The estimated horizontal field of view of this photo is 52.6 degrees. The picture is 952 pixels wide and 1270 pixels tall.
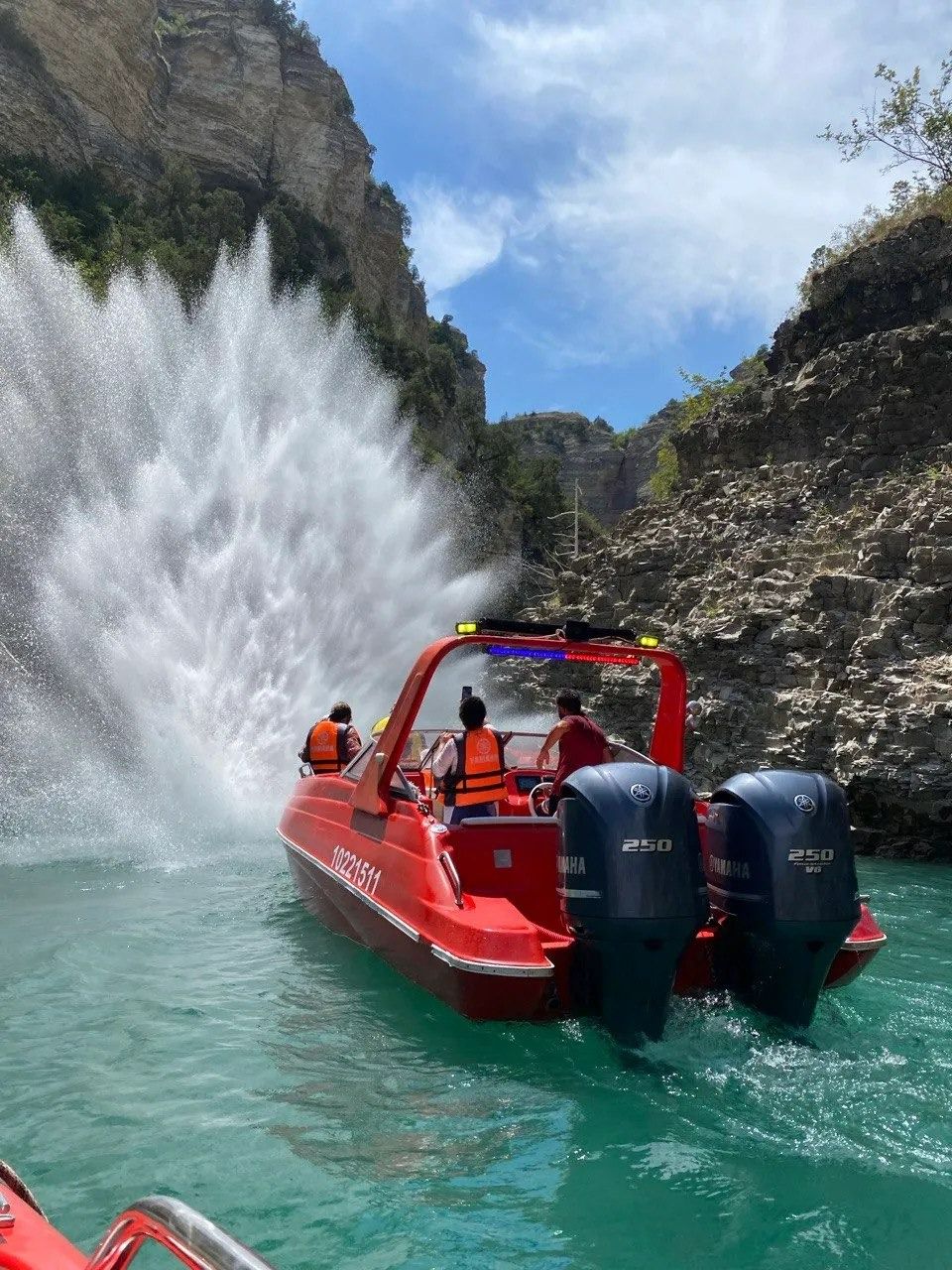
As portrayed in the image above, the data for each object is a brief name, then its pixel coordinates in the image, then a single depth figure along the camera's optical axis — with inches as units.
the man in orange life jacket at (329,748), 343.0
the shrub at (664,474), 1273.4
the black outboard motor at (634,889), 161.5
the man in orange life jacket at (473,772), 225.8
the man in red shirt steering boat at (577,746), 229.0
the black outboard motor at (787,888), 173.2
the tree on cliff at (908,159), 919.0
